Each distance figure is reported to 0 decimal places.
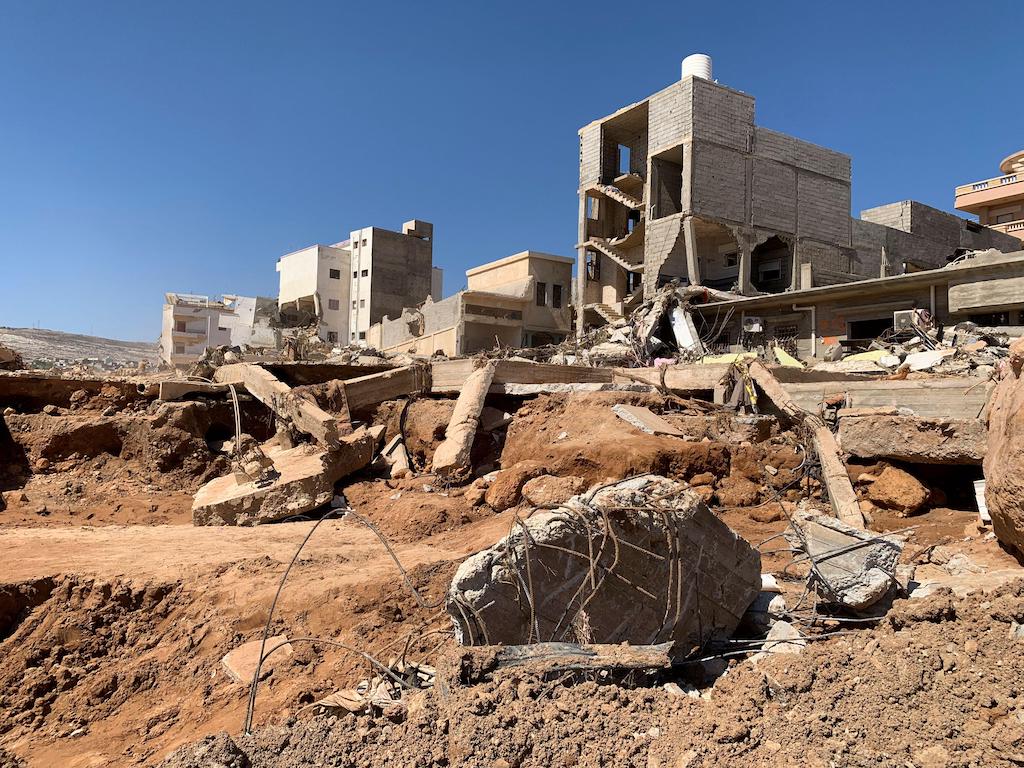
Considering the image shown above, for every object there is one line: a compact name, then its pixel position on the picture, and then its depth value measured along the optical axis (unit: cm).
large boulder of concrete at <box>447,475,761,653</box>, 341
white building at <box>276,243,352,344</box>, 4397
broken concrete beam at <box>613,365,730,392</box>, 977
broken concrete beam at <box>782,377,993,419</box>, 662
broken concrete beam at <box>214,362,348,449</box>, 840
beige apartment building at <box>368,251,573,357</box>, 2895
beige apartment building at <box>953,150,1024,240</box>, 3472
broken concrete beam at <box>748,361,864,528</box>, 600
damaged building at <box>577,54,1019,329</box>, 2573
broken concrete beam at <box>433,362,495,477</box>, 825
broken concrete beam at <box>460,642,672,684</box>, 311
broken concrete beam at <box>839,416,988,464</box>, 585
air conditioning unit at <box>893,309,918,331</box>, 1817
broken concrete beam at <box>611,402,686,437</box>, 817
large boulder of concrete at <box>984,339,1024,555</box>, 378
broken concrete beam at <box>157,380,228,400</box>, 1061
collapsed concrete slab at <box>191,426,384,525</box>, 734
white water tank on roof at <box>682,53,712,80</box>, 2712
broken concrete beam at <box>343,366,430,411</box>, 1034
